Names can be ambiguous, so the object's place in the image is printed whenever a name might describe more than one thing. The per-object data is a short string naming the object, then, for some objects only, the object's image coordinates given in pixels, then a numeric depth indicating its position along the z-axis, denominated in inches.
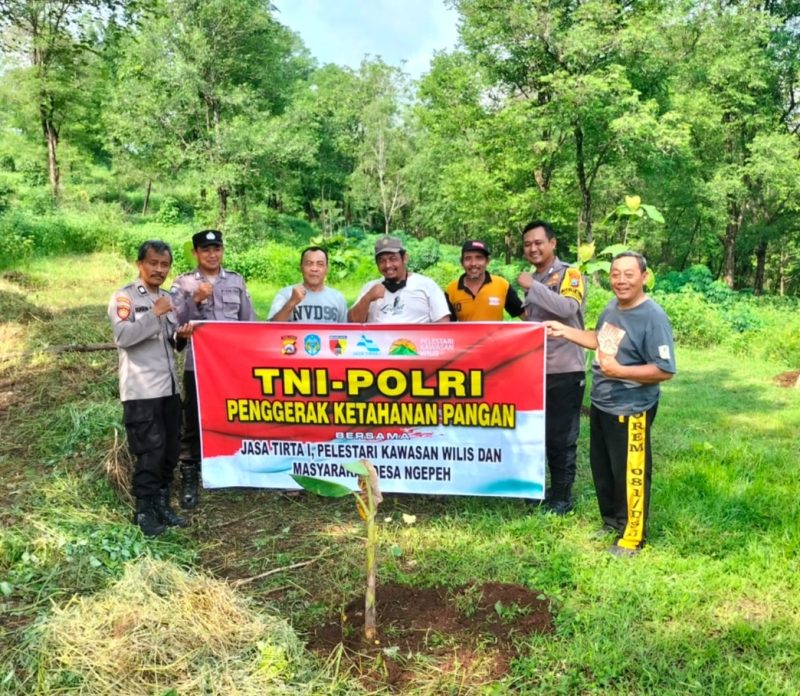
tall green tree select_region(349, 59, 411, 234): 1524.4
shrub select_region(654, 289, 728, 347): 496.7
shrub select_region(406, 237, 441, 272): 917.2
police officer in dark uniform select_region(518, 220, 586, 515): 144.4
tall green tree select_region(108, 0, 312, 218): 784.3
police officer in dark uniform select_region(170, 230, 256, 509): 158.2
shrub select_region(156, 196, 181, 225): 1080.6
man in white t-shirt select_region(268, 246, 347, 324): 164.2
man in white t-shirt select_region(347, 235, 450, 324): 157.5
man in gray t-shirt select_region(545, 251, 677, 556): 123.6
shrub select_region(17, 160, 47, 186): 1213.1
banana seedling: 99.5
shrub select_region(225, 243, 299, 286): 687.1
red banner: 151.1
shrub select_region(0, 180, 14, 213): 790.2
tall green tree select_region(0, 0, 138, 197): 921.5
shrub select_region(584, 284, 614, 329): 536.5
